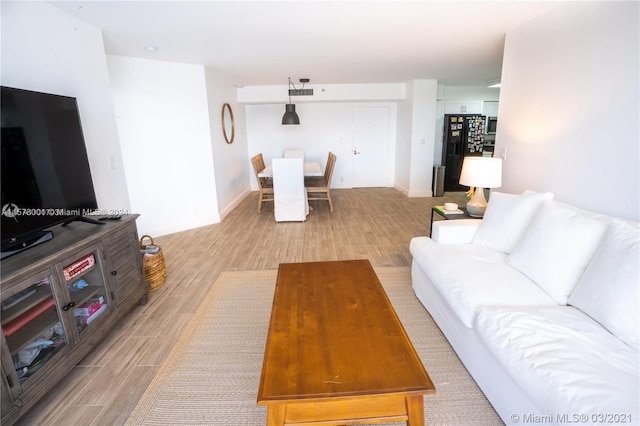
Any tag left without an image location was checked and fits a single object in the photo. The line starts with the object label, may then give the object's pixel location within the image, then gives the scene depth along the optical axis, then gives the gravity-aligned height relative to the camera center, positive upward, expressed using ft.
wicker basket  9.11 -3.51
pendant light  18.40 +1.69
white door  23.39 -0.30
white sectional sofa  3.76 -2.84
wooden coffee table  3.79 -2.94
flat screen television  5.32 -0.27
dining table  17.26 -1.49
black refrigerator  22.00 -0.11
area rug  5.06 -4.28
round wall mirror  17.35 +1.37
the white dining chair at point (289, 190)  15.17 -2.22
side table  9.91 -2.40
